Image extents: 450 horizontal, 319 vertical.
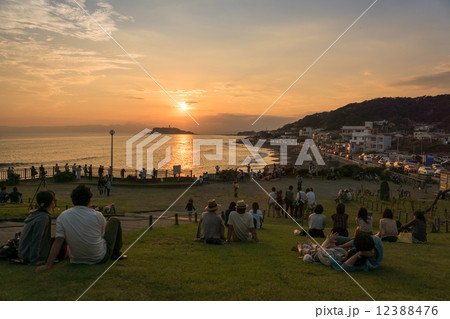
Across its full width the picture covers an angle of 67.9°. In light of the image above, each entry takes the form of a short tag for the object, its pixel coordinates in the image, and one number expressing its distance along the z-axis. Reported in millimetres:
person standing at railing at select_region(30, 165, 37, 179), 30291
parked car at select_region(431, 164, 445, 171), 54869
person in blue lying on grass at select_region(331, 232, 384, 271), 5988
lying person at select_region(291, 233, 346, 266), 6302
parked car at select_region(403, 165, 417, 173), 51562
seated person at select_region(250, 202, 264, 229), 11712
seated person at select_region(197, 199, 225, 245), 8367
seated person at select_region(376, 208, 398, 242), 9680
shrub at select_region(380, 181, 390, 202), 22125
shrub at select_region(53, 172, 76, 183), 28828
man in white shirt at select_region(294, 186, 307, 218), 16594
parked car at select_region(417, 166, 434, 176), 45219
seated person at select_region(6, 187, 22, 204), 16984
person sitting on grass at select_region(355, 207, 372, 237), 8774
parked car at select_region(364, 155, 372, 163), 67756
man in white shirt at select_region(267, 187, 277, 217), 17406
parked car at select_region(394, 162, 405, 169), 58203
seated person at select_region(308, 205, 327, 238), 9812
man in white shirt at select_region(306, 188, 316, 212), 16188
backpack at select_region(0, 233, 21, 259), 6031
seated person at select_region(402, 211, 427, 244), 9914
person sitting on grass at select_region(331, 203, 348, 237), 9095
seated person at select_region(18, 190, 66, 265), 5730
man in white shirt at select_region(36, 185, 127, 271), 5465
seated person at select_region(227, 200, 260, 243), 8445
